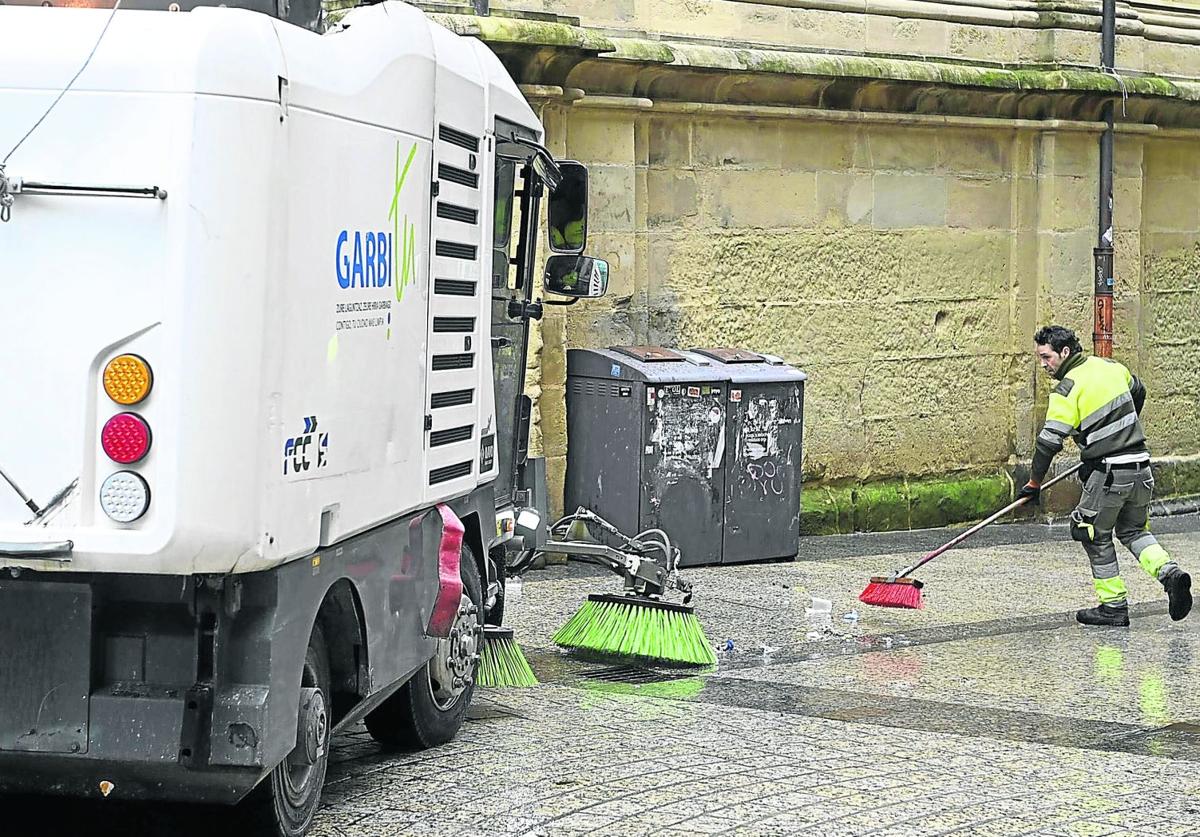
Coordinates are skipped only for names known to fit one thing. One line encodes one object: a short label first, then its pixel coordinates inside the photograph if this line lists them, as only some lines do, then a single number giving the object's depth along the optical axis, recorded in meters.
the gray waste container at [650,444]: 22.71
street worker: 19.57
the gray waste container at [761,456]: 23.41
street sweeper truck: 8.70
